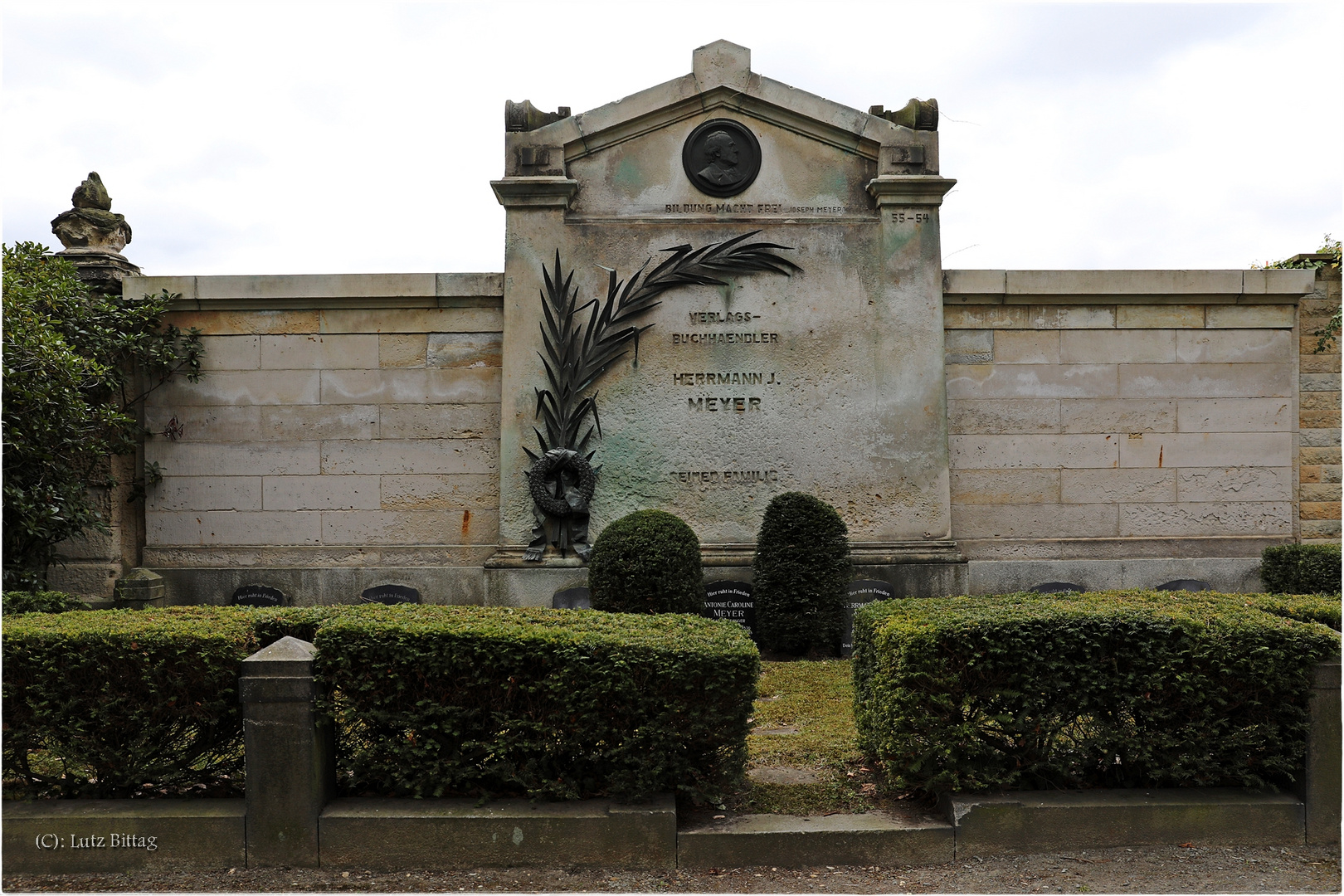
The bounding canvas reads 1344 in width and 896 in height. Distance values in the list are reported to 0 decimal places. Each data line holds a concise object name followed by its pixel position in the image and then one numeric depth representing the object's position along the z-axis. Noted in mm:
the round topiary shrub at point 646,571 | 8320
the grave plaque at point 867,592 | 9539
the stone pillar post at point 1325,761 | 4188
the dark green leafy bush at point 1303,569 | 9453
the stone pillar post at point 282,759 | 4051
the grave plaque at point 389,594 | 9938
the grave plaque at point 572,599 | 9492
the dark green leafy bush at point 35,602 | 6617
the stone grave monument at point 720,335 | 9883
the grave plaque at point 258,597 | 9898
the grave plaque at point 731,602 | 9508
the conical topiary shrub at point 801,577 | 8727
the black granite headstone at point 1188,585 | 9977
